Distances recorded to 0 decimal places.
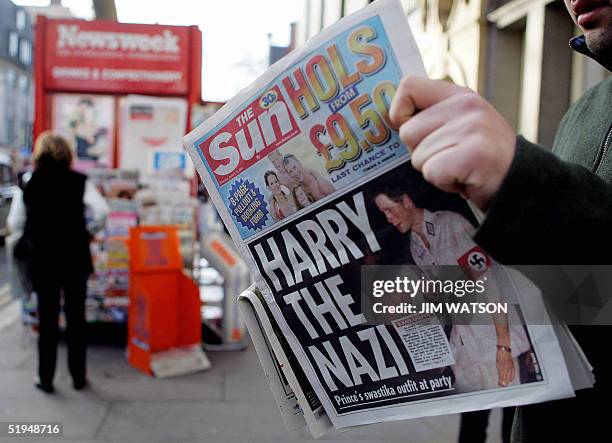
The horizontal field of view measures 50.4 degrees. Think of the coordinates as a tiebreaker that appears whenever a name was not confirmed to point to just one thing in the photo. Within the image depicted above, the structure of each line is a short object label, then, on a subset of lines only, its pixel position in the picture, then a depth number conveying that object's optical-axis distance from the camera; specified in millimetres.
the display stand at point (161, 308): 5391
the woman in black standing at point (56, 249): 4730
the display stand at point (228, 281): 6059
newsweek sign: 6203
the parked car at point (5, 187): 16327
